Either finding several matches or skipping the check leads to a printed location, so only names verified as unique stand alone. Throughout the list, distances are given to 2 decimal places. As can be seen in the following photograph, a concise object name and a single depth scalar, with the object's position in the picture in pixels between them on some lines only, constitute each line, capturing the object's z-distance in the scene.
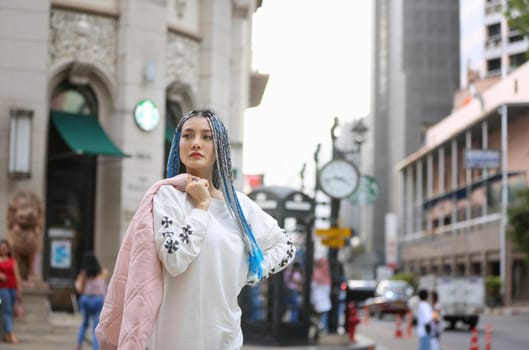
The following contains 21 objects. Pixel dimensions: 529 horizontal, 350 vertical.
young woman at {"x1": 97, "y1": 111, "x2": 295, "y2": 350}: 3.82
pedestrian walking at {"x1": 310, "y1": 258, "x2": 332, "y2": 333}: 23.08
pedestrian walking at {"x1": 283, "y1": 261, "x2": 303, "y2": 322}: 20.16
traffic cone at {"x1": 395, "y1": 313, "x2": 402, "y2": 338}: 29.05
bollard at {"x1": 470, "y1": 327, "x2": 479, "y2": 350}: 18.40
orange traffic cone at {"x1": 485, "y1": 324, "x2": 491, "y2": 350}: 20.59
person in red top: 15.25
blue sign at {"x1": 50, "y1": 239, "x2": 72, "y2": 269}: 21.80
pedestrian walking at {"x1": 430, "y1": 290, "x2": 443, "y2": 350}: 14.96
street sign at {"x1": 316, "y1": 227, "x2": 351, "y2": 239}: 22.91
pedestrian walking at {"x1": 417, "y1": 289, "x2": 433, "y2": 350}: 14.97
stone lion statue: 18.84
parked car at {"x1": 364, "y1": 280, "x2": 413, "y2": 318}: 43.81
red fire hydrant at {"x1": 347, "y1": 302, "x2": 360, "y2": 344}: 23.19
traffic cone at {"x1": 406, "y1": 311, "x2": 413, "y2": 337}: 29.32
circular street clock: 23.64
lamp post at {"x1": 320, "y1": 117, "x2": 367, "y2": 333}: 23.20
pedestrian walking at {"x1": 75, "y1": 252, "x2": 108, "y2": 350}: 15.16
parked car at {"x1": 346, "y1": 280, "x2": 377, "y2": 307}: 24.39
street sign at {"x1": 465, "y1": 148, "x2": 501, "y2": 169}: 58.50
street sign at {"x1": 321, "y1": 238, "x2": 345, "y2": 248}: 23.03
